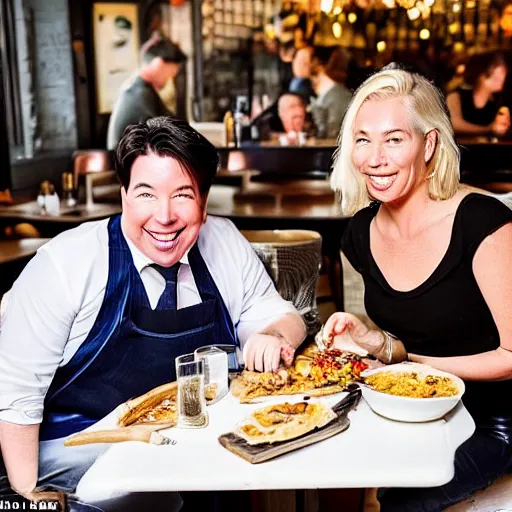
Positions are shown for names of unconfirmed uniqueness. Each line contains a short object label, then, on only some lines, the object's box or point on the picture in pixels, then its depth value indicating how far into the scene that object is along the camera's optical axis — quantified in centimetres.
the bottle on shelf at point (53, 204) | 209
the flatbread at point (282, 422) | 131
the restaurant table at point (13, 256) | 190
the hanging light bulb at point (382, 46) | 720
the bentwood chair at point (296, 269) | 193
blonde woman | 152
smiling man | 148
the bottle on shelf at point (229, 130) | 395
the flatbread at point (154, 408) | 143
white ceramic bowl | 134
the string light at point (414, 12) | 484
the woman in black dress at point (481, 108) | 343
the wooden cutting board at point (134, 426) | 136
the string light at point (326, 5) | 665
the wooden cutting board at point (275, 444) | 127
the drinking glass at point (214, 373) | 154
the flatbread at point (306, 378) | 153
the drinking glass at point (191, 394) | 140
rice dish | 139
